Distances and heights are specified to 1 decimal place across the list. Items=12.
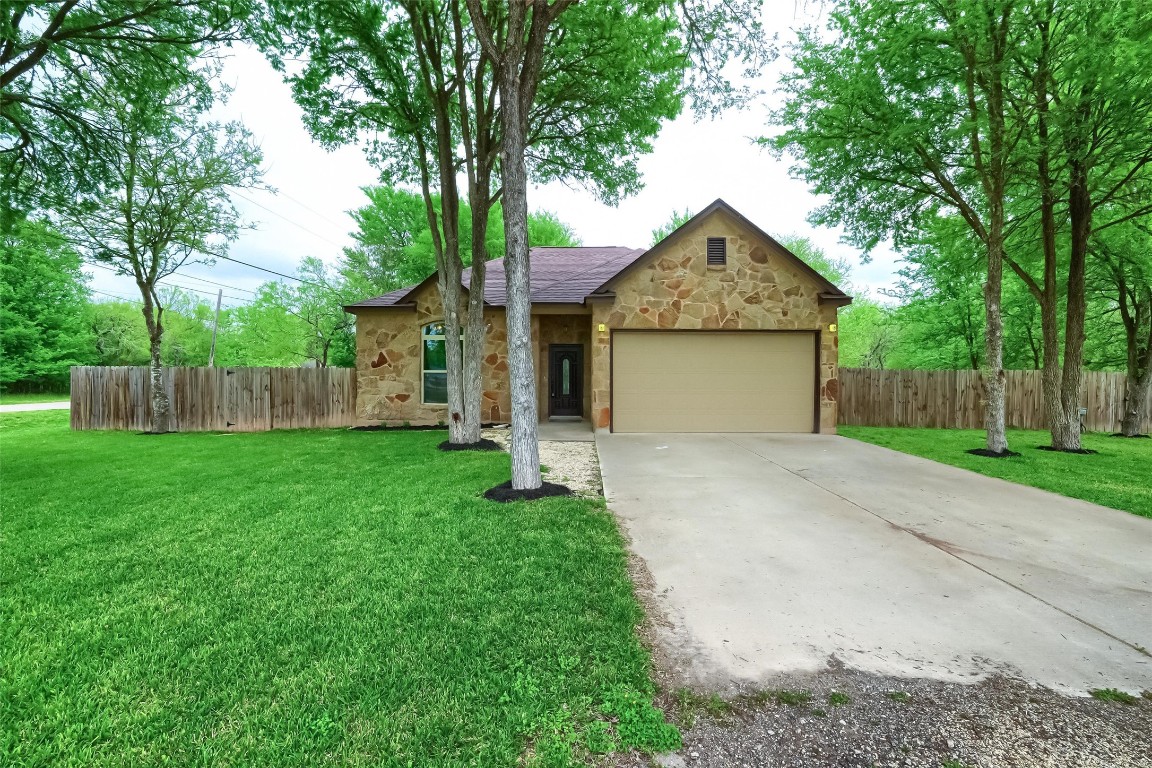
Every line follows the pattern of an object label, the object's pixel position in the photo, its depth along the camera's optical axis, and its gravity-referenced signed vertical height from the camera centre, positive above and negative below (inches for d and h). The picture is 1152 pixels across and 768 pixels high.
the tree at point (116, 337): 1142.3 +104.8
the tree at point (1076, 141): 276.1 +159.4
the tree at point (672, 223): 1185.6 +392.4
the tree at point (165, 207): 417.1 +161.2
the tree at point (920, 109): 312.5 +196.6
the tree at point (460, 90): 301.4 +205.6
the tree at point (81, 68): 267.3 +194.3
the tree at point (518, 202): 206.2 +78.8
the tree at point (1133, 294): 442.6 +85.8
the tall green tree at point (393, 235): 1053.2 +334.0
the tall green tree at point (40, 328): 959.0 +113.5
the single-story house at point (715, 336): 400.2 +35.1
